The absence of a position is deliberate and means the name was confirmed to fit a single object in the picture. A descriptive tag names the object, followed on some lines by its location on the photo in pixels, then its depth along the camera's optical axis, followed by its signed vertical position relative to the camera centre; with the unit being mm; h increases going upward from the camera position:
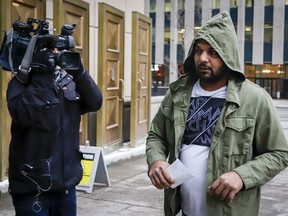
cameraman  2584 -298
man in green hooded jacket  2244 -270
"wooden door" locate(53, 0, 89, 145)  6656 +889
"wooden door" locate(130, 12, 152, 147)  8414 +117
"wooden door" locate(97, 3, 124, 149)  7584 +159
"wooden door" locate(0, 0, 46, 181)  5402 +74
